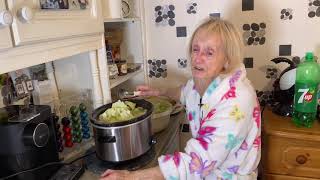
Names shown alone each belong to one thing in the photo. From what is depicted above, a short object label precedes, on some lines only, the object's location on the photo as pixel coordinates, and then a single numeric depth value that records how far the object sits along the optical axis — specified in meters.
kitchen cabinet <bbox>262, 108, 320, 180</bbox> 1.23
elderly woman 0.84
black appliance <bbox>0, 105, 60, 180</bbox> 0.77
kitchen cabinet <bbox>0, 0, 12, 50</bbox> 0.62
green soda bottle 1.26
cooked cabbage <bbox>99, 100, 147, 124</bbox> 0.98
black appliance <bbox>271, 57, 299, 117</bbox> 1.37
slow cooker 0.93
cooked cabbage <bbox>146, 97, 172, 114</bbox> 1.30
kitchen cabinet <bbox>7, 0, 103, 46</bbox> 0.68
